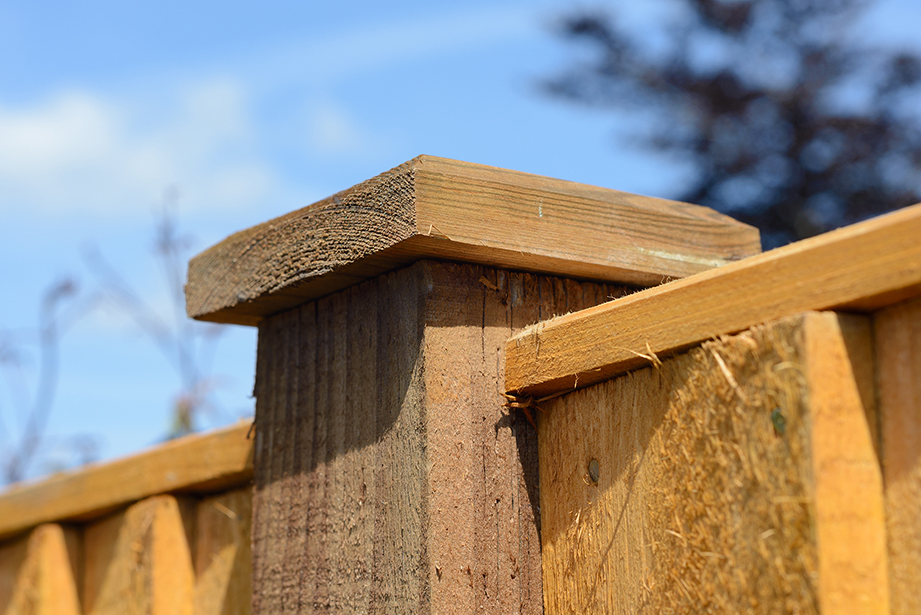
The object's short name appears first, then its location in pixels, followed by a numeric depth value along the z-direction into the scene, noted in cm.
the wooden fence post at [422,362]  71
